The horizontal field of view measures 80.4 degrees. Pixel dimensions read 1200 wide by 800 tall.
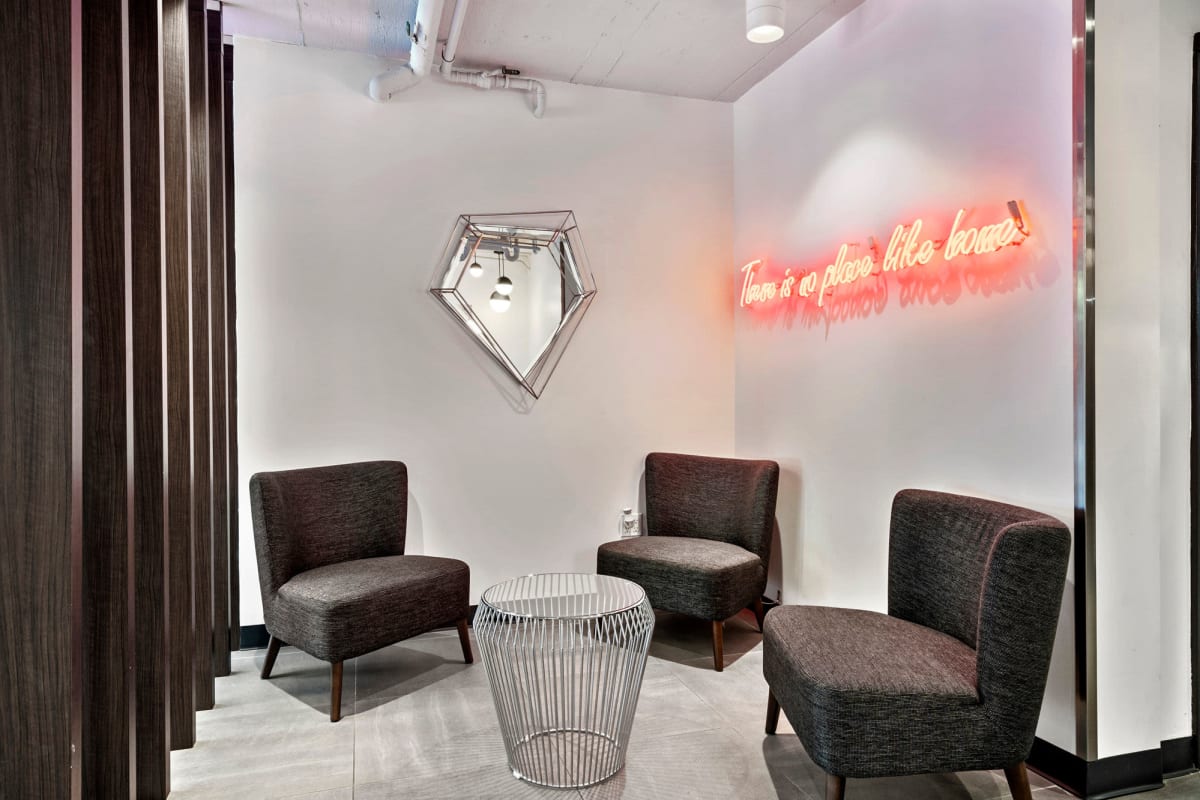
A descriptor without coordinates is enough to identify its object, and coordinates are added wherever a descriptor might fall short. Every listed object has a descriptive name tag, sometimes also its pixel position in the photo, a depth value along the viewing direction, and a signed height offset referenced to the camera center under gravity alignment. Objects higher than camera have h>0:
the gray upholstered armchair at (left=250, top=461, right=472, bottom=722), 2.66 -0.73
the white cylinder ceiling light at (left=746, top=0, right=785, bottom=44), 2.88 +1.53
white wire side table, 2.15 -0.96
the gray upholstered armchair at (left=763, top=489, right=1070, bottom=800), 1.82 -0.78
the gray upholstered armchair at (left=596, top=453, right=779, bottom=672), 3.11 -0.73
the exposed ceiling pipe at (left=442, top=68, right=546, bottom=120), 3.63 +1.63
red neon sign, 2.37 +0.54
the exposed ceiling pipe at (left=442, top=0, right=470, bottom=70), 2.92 +1.62
